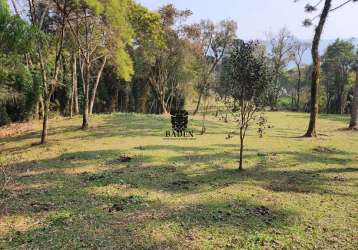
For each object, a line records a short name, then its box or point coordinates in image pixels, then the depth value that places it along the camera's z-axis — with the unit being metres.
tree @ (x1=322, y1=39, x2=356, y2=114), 60.76
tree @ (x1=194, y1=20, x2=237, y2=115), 44.00
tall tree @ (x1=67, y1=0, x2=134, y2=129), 21.32
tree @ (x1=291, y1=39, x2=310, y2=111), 63.06
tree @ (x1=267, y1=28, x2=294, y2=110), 59.71
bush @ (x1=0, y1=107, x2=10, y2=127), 28.53
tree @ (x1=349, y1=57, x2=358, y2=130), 23.09
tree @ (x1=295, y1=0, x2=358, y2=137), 20.34
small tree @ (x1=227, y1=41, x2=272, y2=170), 12.06
